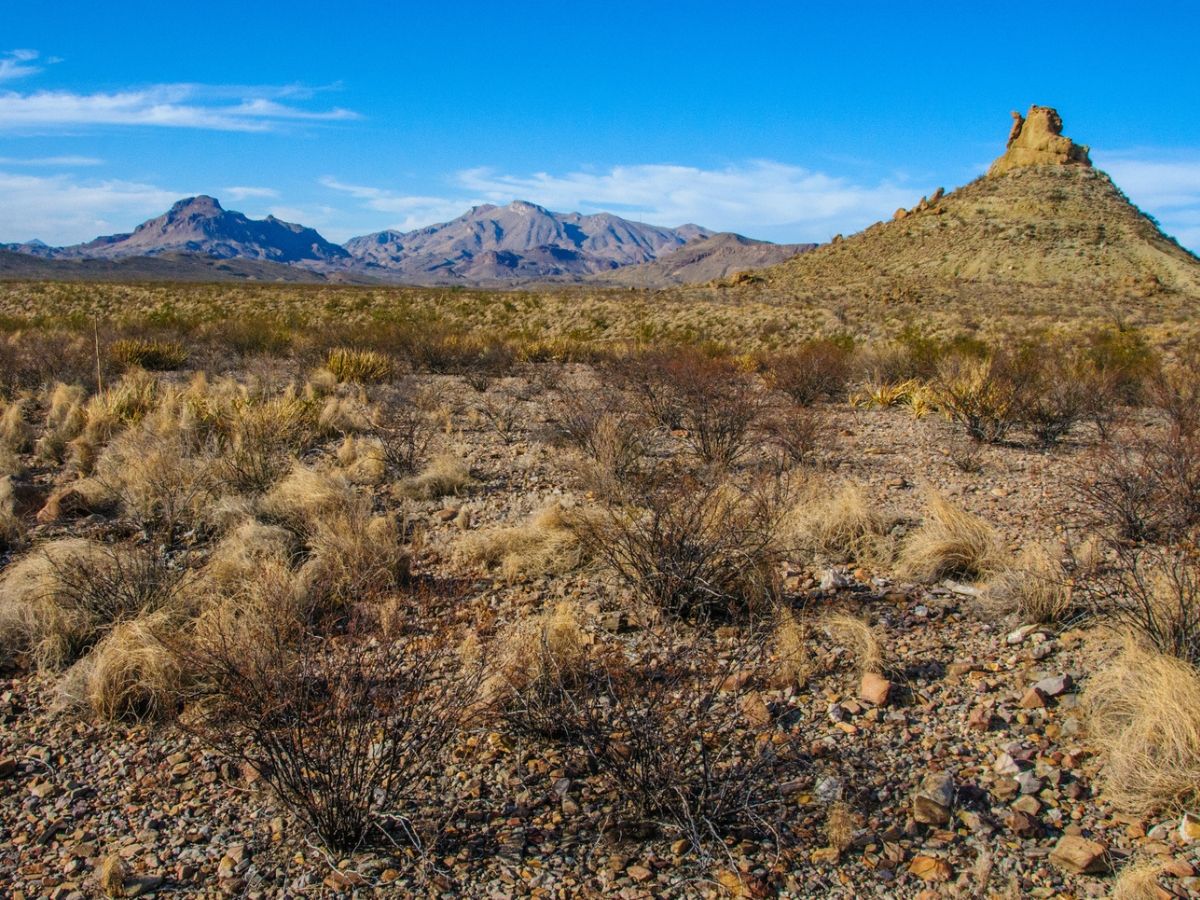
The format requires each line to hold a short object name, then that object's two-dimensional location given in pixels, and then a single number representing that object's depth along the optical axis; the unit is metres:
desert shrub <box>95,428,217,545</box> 5.75
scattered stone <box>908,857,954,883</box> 2.47
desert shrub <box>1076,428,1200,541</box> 5.37
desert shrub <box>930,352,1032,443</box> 8.80
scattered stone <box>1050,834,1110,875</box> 2.45
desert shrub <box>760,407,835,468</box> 7.75
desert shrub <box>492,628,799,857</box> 2.71
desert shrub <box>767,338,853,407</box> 11.83
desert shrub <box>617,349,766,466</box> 7.86
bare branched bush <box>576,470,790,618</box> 4.34
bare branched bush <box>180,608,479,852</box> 2.63
